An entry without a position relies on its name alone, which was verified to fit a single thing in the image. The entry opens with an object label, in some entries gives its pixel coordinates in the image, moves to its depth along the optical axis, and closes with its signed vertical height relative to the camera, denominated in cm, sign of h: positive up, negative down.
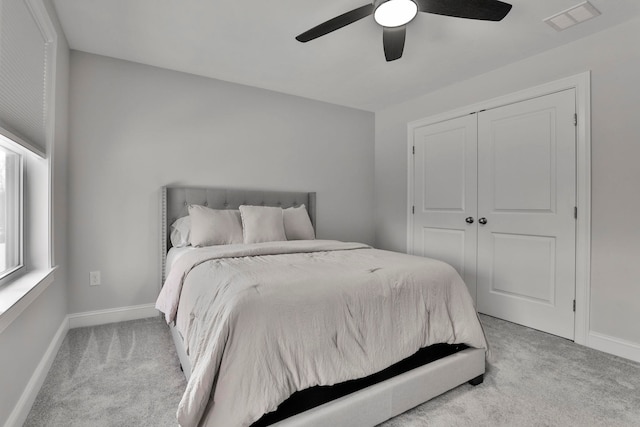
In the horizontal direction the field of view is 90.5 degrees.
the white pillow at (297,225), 293 -14
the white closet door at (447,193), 309 +17
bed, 113 -55
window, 157 +0
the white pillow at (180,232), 266 -18
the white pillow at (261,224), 264 -11
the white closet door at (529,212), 244 -3
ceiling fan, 162 +108
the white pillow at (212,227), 252 -14
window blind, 127 +64
